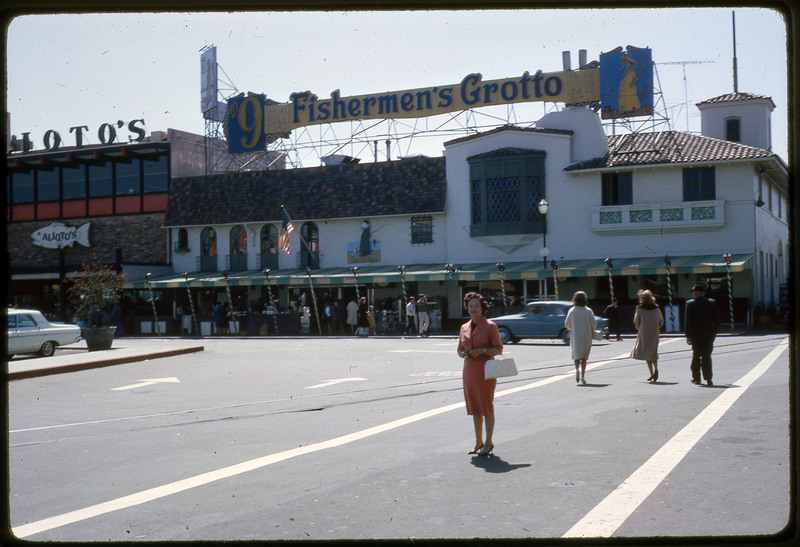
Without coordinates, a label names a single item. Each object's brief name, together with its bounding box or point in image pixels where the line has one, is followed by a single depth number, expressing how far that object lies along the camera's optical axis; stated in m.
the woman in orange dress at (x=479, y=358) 7.93
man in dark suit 13.28
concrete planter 23.89
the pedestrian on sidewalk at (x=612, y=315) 23.94
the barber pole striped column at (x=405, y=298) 34.59
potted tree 23.92
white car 22.59
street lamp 30.05
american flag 35.84
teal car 25.95
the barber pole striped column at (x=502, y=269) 31.80
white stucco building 31.80
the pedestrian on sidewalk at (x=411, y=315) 32.06
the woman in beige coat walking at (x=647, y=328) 14.21
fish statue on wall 36.53
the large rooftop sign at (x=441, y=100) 37.25
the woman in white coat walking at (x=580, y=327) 14.36
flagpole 39.88
